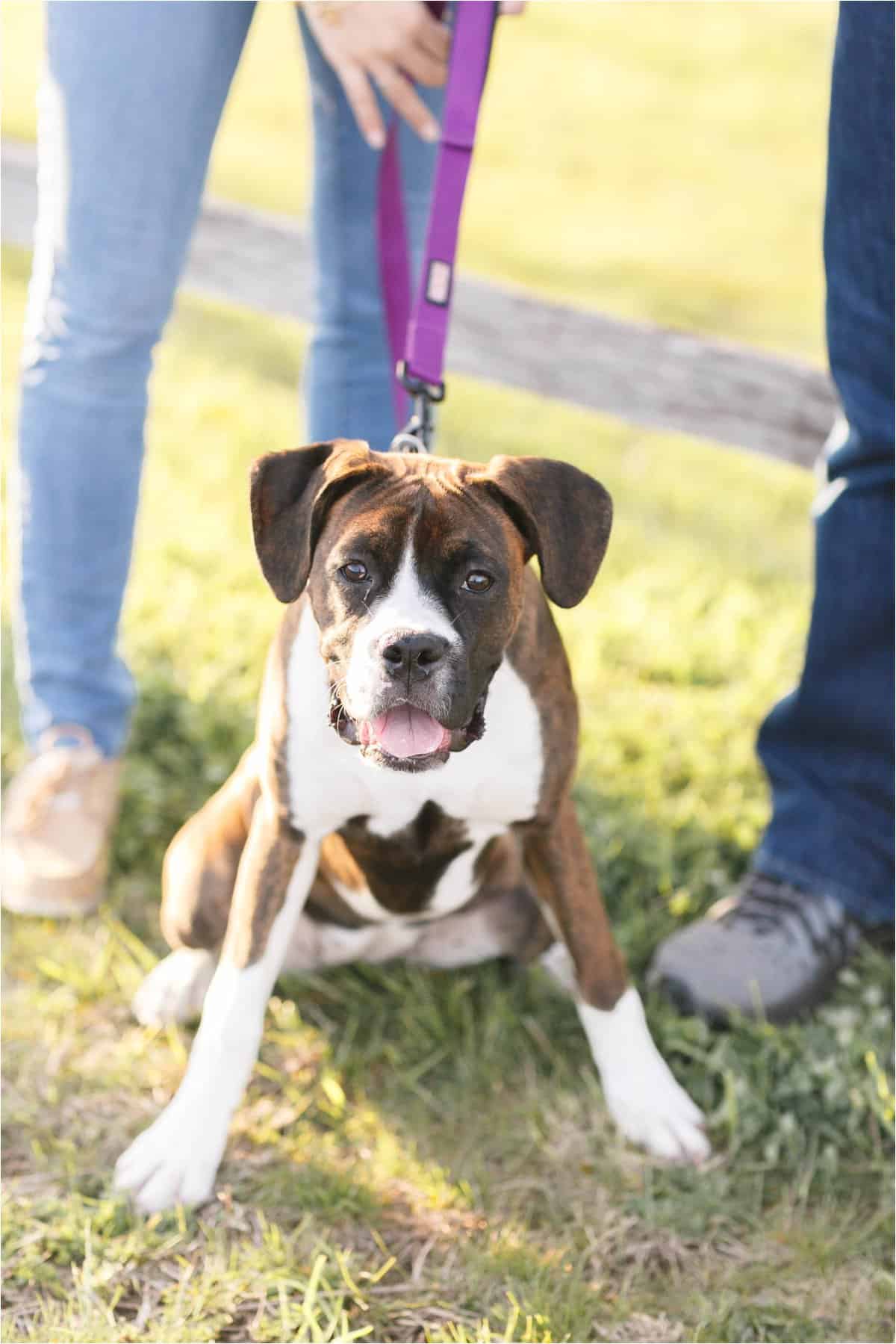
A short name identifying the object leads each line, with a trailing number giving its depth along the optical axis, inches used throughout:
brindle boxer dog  88.7
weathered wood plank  189.6
